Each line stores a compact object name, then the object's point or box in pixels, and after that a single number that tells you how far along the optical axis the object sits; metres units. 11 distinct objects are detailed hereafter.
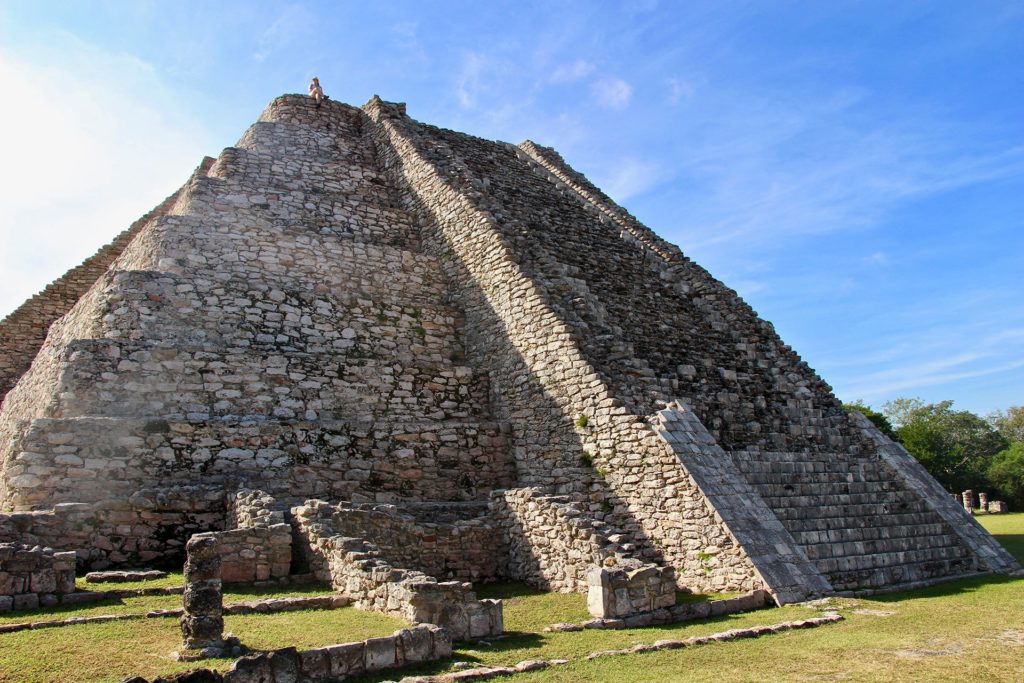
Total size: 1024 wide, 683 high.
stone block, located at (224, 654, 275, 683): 5.27
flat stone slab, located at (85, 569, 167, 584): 8.88
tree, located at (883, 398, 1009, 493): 44.47
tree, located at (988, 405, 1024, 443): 64.56
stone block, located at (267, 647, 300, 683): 5.50
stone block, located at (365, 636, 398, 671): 6.15
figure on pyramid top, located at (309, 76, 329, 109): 21.91
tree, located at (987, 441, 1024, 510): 41.31
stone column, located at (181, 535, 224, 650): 6.36
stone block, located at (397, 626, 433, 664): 6.38
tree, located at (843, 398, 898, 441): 38.45
